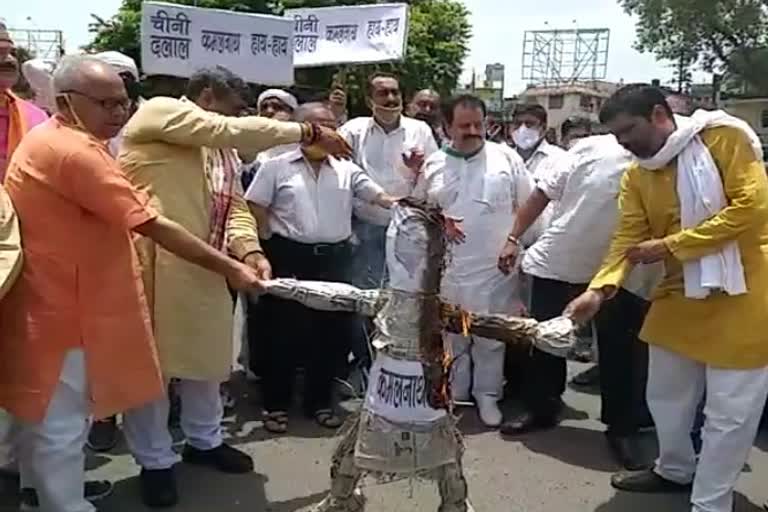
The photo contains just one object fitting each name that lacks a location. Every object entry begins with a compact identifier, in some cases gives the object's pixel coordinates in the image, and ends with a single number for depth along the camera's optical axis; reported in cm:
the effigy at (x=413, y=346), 323
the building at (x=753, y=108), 4088
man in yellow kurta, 365
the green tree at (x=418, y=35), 2444
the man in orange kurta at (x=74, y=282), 327
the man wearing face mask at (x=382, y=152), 567
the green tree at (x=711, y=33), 3744
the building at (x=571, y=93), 4253
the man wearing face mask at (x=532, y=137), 620
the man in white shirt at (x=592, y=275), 479
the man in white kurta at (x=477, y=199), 517
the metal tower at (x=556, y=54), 5166
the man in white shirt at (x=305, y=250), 509
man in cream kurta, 375
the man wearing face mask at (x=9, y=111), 399
